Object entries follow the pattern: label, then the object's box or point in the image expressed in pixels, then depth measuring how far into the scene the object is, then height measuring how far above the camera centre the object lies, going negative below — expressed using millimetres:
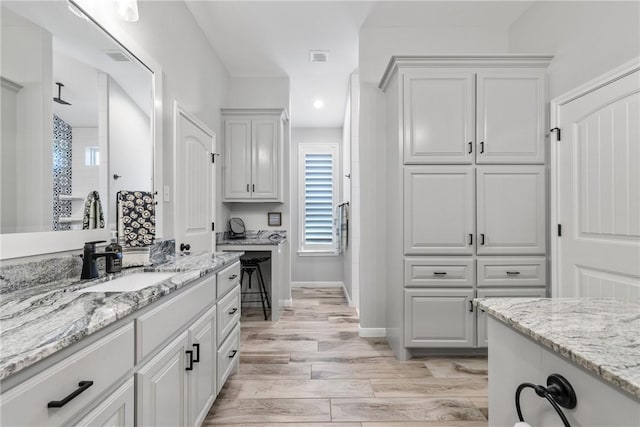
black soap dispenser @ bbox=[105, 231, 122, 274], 1593 -215
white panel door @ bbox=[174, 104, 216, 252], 2623 +296
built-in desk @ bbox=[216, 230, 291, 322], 3639 -378
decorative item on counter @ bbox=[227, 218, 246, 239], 4137 -154
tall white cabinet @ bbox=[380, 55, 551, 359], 2641 +212
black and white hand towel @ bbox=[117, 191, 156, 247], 1802 -13
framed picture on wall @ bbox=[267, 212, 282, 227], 4297 -39
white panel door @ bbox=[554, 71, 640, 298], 1945 +161
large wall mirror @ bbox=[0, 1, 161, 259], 1192 +393
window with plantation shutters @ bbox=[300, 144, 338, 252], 5812 +284
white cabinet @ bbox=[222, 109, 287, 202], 3969 +726
